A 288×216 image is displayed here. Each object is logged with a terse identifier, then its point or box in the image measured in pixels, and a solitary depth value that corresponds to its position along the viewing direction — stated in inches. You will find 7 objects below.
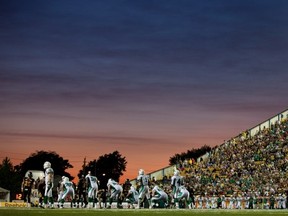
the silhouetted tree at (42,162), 4084.7
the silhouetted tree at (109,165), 4454.7
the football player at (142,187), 1181.7
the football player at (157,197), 1172.8
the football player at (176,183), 1190.7
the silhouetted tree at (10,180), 3801.5
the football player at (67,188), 1118.5
